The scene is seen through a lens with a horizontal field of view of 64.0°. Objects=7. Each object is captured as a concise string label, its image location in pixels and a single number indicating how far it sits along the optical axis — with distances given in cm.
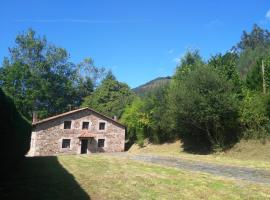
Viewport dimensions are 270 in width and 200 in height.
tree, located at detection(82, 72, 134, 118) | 3611
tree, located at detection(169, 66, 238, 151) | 1770
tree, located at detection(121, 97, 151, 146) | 2678
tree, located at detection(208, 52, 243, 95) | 2063
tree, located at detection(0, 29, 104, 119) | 3503
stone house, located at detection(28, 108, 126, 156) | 2366
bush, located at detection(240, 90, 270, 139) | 1727
